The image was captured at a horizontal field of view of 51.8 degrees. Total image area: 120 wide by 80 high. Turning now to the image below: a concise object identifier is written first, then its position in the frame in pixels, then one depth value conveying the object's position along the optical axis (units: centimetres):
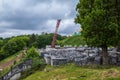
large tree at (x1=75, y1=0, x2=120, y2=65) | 1649
